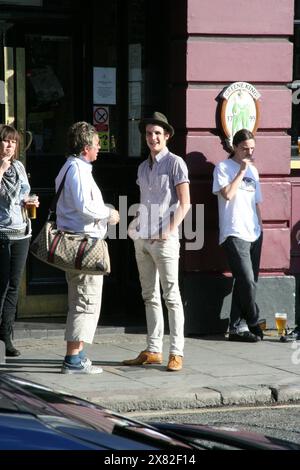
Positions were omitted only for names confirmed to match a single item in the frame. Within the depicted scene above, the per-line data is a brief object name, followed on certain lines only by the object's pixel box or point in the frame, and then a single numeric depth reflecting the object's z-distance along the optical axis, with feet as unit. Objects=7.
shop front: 65.26
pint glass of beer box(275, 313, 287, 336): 64.95
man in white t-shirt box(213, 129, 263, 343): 63.10
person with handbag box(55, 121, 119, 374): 52.44
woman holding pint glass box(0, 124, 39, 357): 56.34
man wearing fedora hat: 54.65
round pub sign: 64.80
